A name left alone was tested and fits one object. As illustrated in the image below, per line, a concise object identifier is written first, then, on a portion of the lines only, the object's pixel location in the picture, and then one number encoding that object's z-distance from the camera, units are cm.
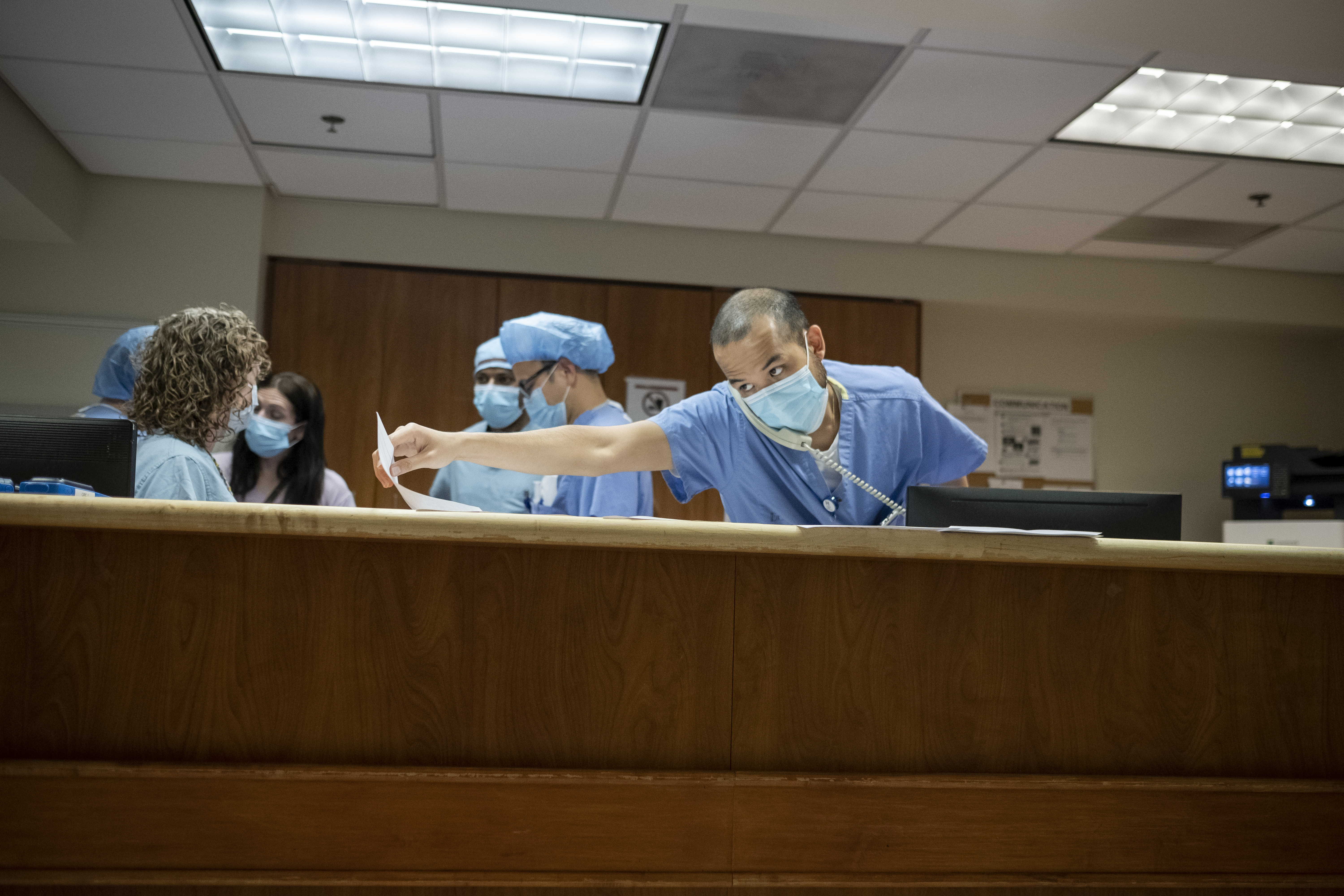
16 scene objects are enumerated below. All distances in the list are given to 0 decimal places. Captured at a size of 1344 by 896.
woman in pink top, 308
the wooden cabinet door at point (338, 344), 450
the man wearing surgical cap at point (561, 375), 292
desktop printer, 469
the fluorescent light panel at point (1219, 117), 336
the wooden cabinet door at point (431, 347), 456
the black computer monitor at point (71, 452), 142
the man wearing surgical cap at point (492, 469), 325
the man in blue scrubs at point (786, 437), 195
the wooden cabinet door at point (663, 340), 471
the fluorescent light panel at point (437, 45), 304
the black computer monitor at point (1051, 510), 147
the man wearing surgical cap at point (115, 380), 288
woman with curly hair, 183
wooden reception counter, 126
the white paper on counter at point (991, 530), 134
